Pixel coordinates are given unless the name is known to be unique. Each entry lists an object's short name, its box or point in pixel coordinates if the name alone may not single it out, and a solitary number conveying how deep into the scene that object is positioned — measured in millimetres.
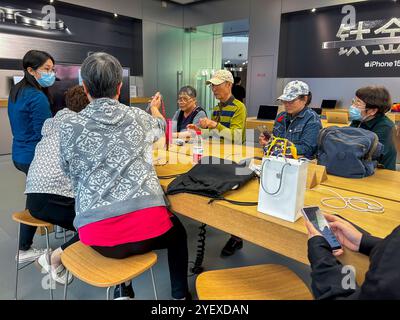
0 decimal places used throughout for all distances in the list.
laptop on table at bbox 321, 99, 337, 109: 5770
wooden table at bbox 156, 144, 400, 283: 1083
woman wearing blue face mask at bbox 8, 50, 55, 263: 2201
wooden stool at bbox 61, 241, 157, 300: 1216
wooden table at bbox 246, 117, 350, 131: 4875
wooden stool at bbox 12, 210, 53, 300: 1786
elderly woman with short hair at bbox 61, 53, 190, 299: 1313
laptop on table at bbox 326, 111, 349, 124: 4331
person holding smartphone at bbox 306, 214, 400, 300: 689
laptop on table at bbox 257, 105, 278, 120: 5305
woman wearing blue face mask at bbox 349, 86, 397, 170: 2074
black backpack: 1399
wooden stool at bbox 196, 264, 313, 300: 1173
